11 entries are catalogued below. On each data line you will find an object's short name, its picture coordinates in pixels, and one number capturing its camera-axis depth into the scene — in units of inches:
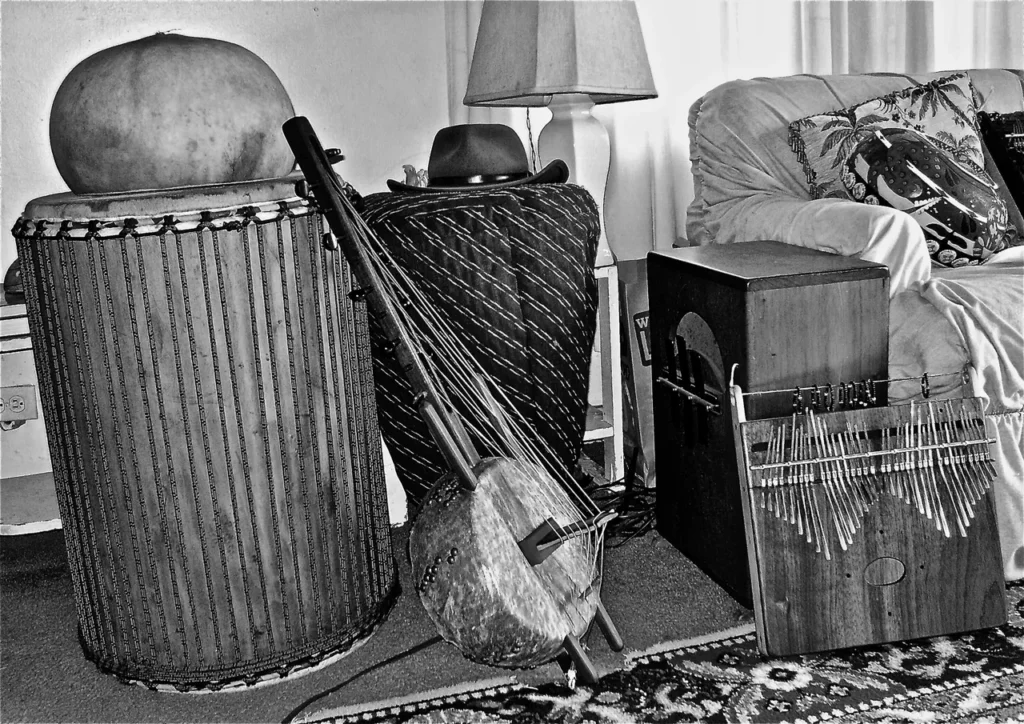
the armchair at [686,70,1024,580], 61.5
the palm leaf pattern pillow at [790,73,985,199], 78.1
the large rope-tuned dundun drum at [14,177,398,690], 49.4
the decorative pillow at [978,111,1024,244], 86.0
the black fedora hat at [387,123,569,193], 64.0
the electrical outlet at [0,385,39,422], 81.4
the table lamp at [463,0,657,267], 75.1
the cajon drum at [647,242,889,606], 55.9
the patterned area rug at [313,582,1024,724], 48.4
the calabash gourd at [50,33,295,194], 50.3
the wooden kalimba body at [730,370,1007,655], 53.3
